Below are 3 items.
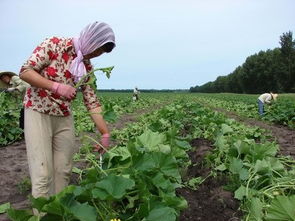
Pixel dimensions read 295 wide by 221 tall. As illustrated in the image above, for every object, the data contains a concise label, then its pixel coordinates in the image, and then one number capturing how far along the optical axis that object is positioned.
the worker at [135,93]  26.90
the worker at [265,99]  15.29
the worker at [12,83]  7.30
